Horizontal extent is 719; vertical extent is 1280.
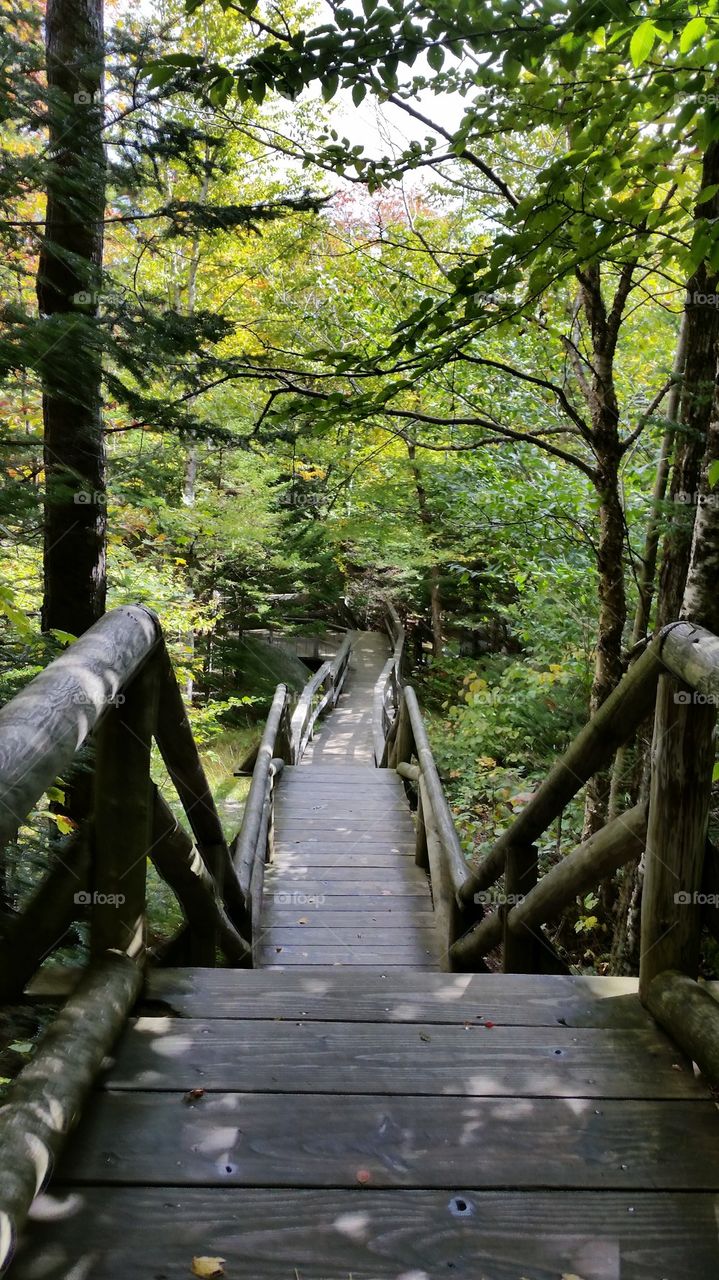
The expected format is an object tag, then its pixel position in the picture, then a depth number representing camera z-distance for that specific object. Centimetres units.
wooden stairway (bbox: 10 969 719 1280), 133
